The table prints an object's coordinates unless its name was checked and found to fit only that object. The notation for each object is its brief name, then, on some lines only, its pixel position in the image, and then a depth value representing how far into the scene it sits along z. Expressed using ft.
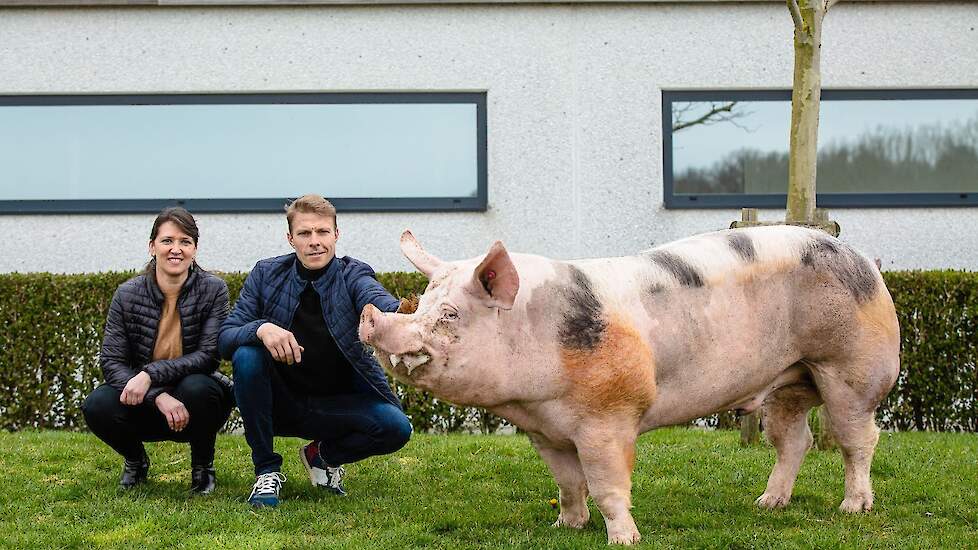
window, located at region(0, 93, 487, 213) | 31.99
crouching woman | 18.12
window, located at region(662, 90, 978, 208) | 32.04
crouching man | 17.33
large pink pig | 13.50
